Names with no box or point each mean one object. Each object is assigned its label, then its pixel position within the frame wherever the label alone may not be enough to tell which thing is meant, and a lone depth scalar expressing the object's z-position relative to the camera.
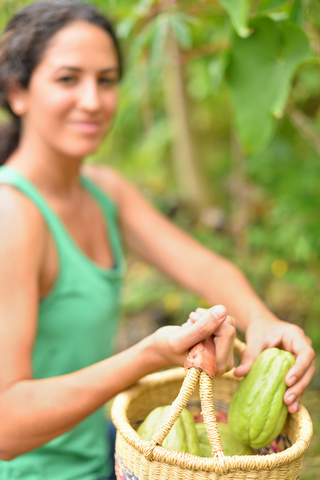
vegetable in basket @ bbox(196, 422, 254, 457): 0.79
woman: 0.83
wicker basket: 0.64
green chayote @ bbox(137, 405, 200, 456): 0.75
